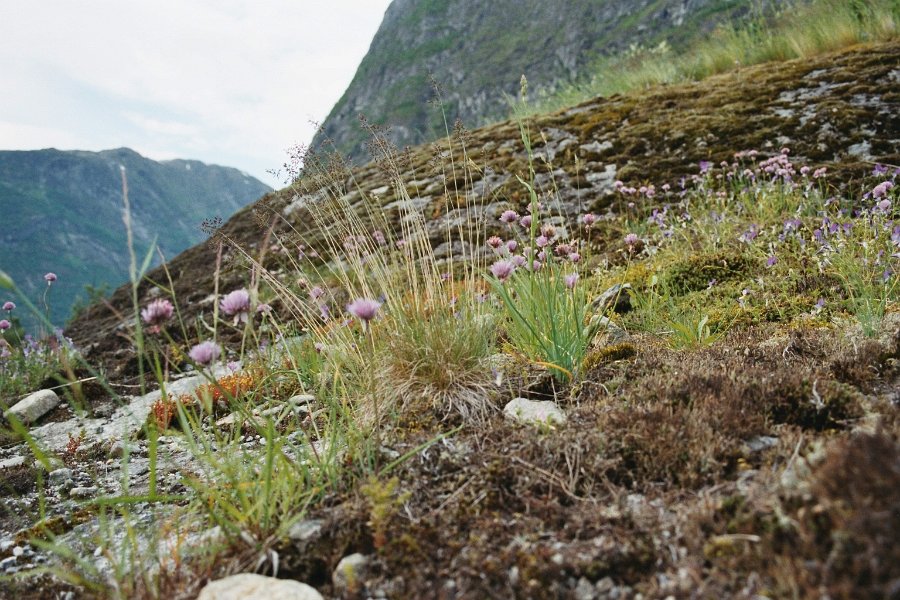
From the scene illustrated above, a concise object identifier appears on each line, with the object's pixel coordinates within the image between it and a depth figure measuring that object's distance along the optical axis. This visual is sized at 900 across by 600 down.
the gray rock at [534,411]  2.26
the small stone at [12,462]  3.41
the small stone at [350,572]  1.55
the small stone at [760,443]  1.85
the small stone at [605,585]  1.42
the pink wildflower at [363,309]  2.12
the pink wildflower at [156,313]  1.68
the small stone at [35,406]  4.73
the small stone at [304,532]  1.74
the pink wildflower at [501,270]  2.85
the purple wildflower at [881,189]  3.81
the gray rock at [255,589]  1.46
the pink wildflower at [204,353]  1.76
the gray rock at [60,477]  3.03
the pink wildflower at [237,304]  1.91
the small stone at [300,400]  3.54
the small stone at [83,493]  2.77
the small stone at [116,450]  3.46
